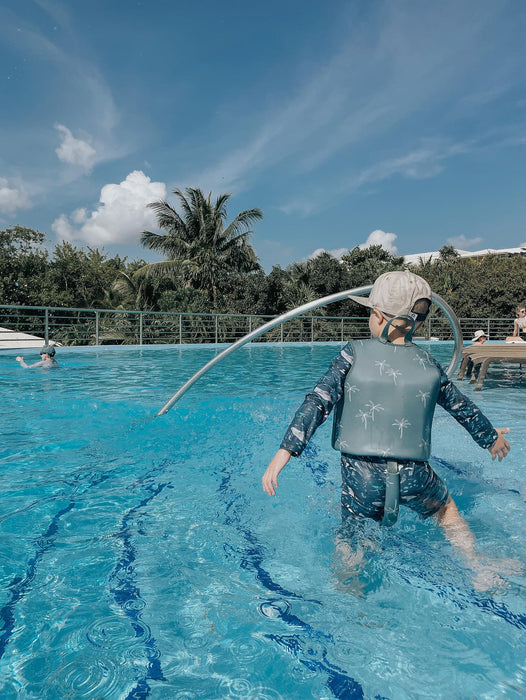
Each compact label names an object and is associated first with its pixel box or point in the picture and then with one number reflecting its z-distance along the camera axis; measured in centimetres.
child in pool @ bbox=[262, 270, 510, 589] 196
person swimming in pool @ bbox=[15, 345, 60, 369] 980
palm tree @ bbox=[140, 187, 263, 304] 2283
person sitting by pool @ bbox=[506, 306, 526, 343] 1155
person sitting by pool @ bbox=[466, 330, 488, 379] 871
